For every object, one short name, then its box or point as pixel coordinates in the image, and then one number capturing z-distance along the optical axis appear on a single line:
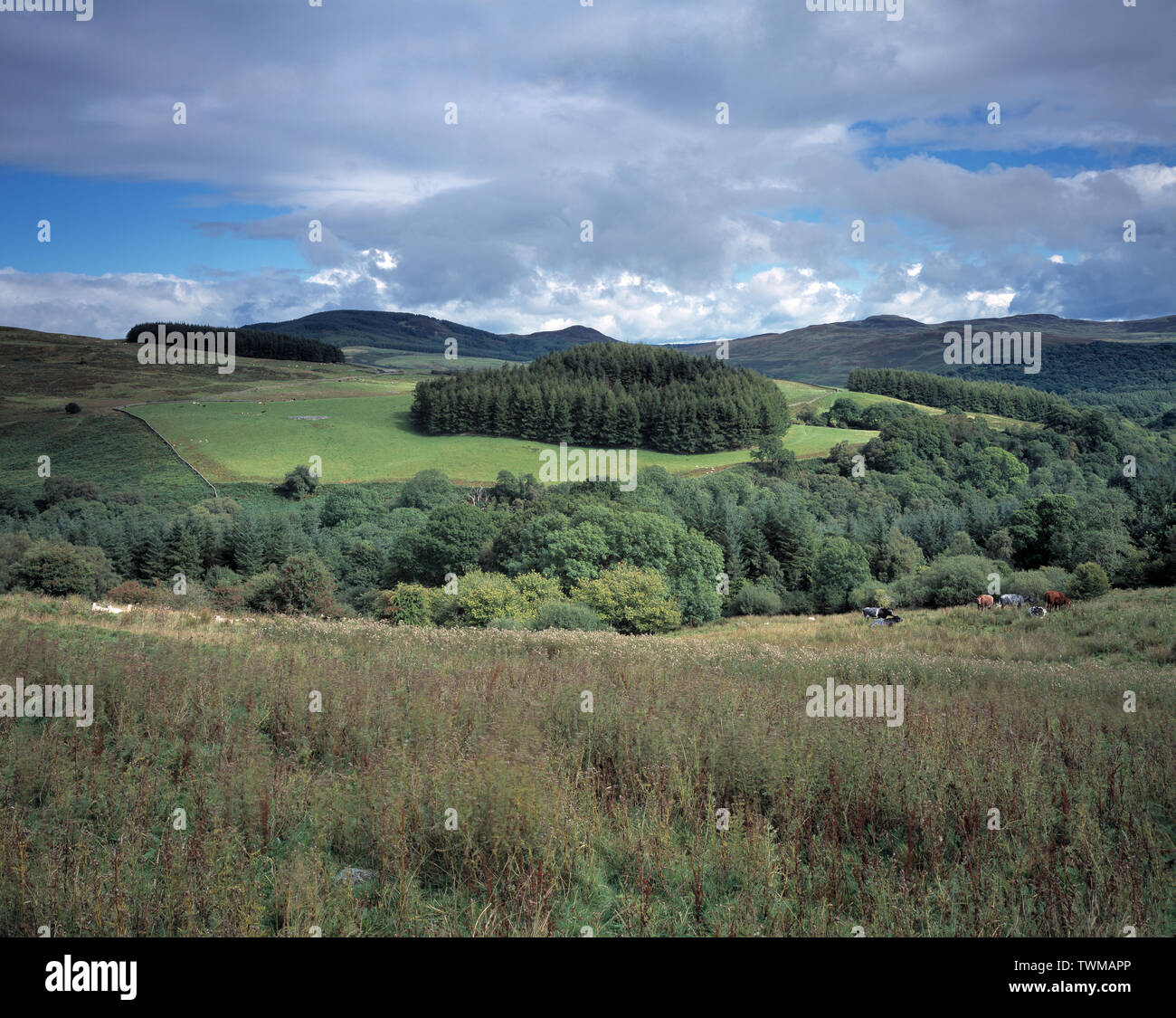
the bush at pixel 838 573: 61.66
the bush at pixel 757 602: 59.25
